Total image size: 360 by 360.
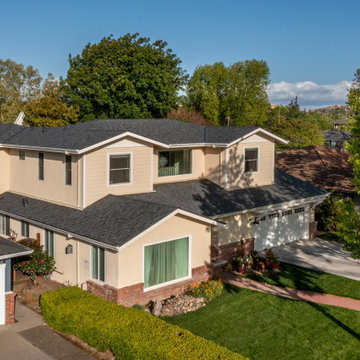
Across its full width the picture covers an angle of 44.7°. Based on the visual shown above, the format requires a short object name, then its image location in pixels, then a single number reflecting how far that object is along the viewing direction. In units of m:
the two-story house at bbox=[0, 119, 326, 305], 15.20
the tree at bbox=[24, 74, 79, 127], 37.62
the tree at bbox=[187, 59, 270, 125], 75.38
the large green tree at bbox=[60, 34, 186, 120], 41.25
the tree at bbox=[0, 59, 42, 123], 64.56
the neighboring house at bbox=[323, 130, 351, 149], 70.88
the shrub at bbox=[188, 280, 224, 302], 15.77
